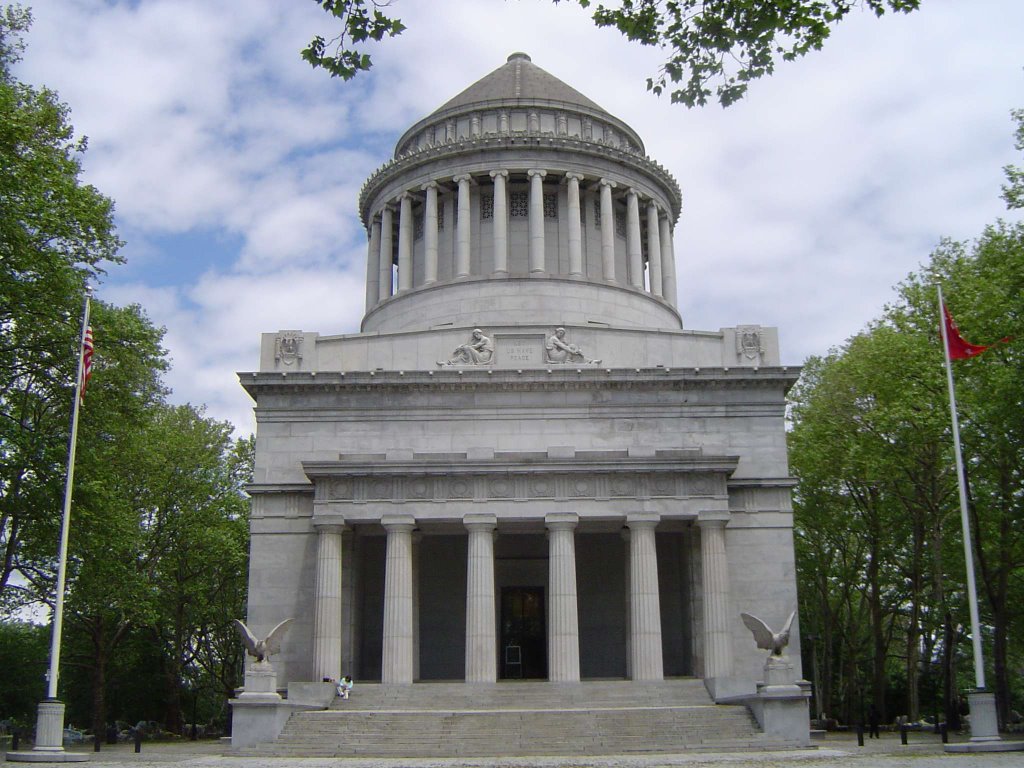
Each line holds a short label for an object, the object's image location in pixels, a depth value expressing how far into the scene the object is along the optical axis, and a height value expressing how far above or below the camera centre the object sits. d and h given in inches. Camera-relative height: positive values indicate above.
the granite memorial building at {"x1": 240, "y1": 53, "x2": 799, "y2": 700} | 1417.3 +186.2
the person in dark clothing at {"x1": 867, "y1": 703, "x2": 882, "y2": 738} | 1577.5 -124.0
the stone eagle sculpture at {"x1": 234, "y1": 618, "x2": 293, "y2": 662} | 1238.3 -0.8
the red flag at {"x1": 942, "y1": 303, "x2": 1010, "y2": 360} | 1227.9 +317.3
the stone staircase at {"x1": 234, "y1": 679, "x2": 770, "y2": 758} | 1123.9 -88.2
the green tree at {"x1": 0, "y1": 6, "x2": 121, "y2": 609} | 1181.1 +416.6
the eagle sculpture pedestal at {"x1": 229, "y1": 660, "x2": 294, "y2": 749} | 1182.9 -78.2
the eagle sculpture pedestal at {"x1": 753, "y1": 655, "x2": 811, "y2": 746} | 1143.0 -74.8
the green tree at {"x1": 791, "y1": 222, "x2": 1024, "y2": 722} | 1393.9 +243.3
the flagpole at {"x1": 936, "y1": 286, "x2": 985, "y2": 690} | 1087.0 +92.2
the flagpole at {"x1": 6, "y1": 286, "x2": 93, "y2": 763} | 1101.7 -64.4
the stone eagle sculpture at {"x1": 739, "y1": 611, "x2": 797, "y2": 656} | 1203.2 +0.5
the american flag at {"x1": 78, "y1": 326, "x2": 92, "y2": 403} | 1174.3 +304.4
